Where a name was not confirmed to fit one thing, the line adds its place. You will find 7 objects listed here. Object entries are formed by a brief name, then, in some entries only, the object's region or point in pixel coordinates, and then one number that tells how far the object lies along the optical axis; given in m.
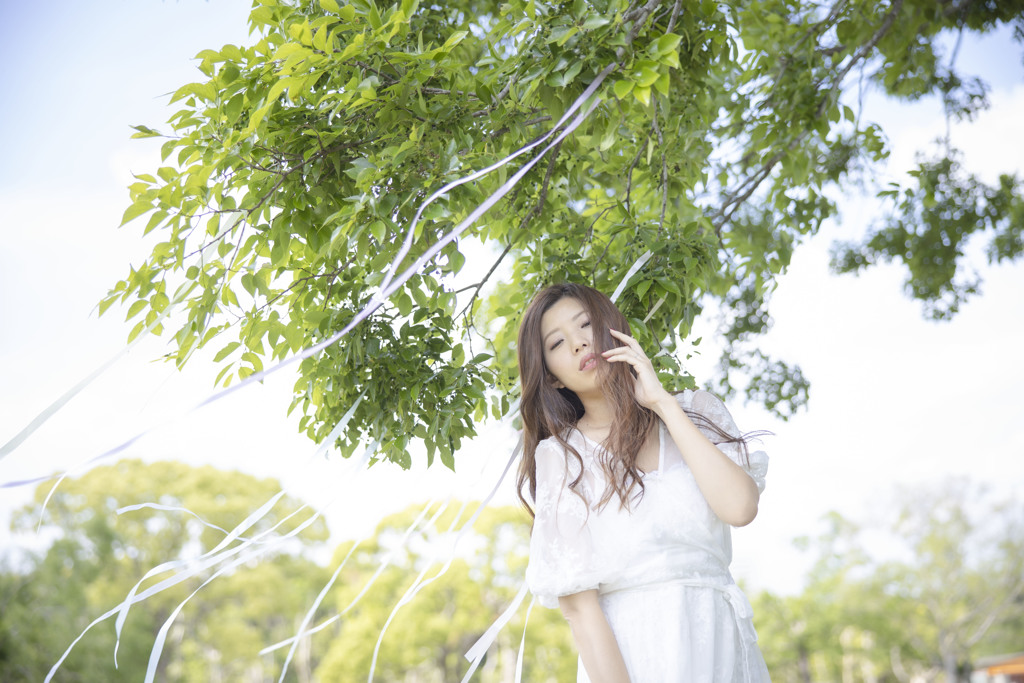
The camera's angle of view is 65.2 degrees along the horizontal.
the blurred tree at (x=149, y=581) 12.87
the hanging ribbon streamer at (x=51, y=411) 1.52
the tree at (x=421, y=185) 1.85
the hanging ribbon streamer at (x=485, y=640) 1.84
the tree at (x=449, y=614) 17.03
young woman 1.68
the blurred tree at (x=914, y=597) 20.92
